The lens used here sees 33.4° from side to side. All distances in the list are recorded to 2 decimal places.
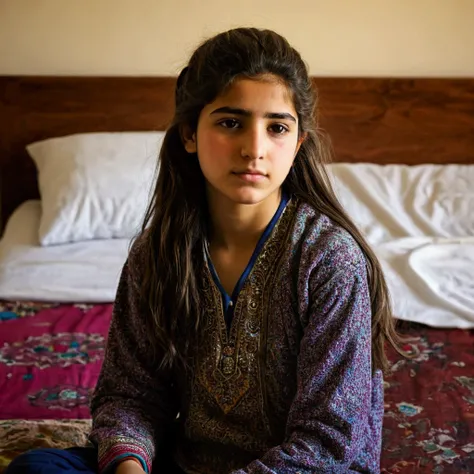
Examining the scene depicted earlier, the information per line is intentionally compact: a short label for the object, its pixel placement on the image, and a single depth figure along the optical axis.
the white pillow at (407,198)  2.58
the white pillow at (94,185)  2.56
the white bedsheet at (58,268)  2.29
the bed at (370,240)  1.70
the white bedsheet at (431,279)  2.17
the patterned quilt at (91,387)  1.50
